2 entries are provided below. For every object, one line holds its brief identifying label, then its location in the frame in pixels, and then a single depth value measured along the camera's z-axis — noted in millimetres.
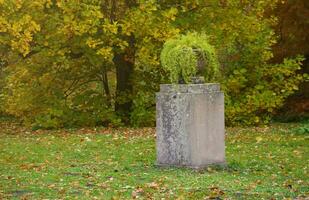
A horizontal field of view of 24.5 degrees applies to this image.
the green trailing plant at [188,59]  11852
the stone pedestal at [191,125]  11758
